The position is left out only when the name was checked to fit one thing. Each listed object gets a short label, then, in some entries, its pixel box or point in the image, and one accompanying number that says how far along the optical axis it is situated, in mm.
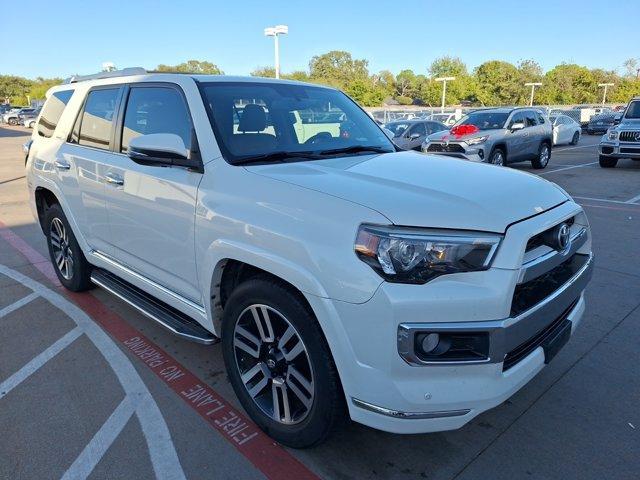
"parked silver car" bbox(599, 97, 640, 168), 13523
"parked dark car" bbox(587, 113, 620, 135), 31578
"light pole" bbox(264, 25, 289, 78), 22500
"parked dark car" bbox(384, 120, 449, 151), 15539
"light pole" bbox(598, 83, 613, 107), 66325
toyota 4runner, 2047
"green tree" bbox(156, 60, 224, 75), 93888
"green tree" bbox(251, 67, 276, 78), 77475
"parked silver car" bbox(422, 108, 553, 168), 12633
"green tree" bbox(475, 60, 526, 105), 77312
